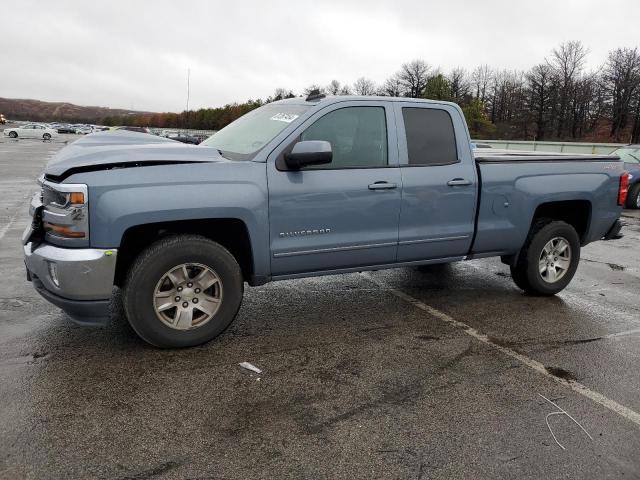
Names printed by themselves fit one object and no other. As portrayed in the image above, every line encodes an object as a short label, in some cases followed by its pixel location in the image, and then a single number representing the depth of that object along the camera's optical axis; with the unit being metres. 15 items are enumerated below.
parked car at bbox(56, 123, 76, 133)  94.81
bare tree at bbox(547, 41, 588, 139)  73.00
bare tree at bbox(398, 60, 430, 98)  88.09
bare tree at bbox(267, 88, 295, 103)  97.96
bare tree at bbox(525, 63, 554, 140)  75.62
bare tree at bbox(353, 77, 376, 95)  96.19
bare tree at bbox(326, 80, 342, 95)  97.50
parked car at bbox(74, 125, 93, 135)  92.28
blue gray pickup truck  3.71
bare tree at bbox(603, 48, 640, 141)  65.69
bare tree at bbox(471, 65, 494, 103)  96.56
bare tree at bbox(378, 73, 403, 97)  88.12
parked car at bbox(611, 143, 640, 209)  14.42
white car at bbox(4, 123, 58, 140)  62.35
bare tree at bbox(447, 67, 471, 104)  88.12
